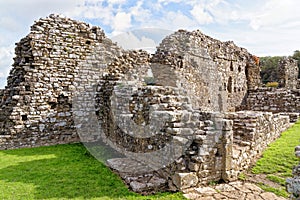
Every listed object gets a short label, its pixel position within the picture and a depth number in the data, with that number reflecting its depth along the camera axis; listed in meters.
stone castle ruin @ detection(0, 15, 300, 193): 5.59
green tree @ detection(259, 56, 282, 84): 38.70
